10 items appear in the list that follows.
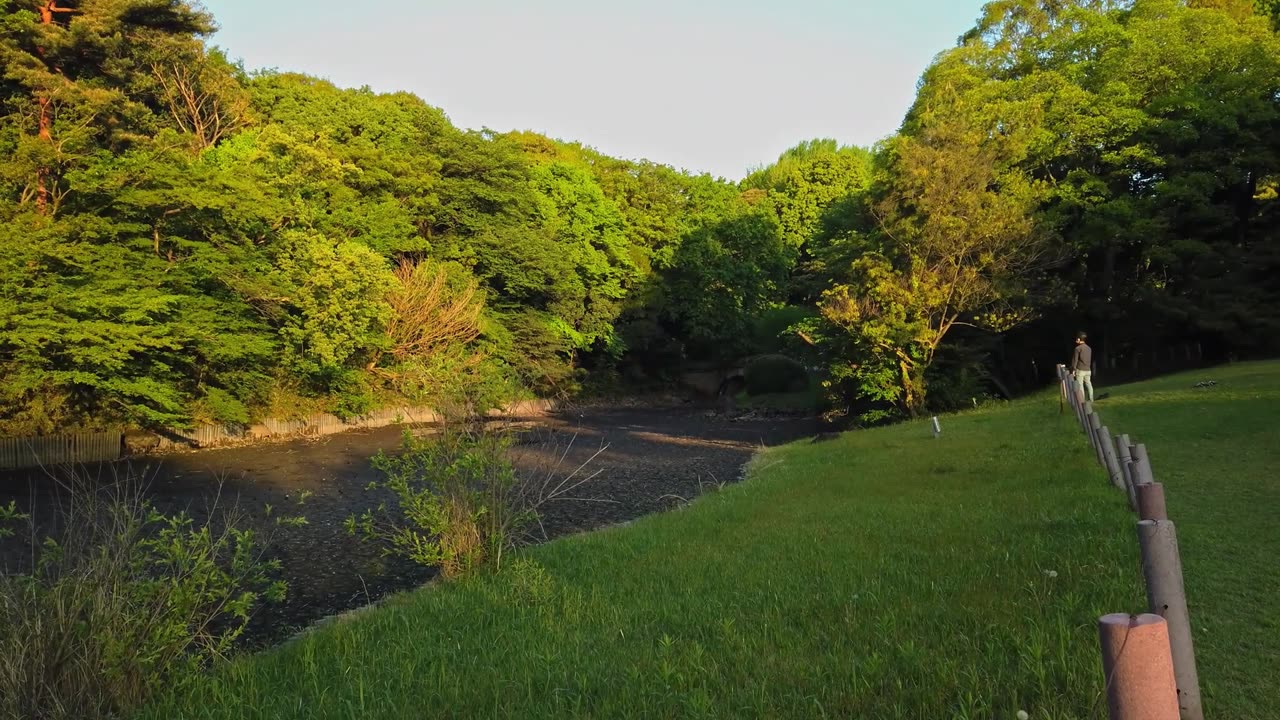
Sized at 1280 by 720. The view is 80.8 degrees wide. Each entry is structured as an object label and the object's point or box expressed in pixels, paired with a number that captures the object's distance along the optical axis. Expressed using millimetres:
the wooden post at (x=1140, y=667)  2135
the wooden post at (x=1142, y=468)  6212
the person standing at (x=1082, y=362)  16438
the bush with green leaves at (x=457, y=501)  7918
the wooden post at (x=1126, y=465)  7326
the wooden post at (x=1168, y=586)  2883
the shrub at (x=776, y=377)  50344
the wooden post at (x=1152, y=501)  3785
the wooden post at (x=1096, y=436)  10501
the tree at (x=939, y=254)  25750
